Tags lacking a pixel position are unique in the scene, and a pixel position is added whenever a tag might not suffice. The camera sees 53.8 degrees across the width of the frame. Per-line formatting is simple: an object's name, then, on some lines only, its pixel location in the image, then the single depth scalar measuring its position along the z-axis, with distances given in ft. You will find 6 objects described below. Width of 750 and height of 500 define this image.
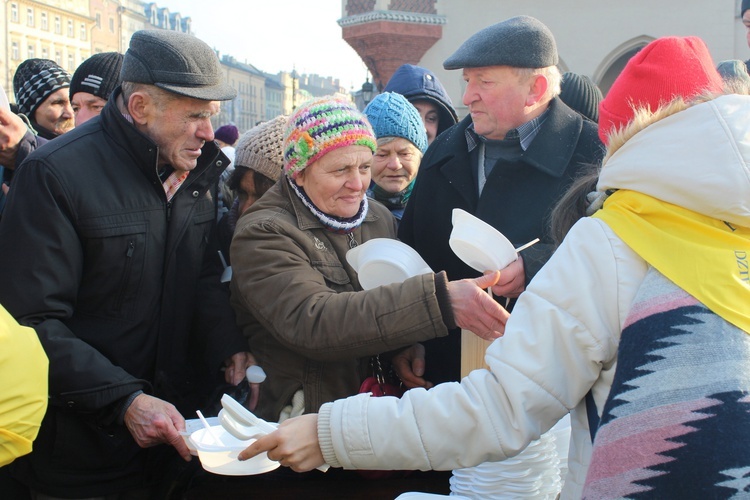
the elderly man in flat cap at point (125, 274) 7.82
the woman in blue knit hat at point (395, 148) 12.27
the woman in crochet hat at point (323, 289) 7.55
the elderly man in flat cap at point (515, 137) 9.43
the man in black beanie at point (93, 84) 13.76
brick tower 51.55
